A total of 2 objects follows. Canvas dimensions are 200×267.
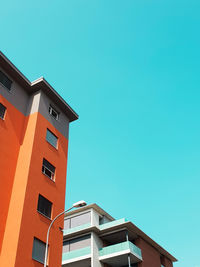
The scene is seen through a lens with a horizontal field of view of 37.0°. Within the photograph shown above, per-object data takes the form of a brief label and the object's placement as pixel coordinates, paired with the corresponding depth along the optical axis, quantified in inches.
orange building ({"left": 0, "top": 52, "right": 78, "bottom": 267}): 594.2
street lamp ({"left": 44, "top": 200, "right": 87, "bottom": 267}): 572.4
